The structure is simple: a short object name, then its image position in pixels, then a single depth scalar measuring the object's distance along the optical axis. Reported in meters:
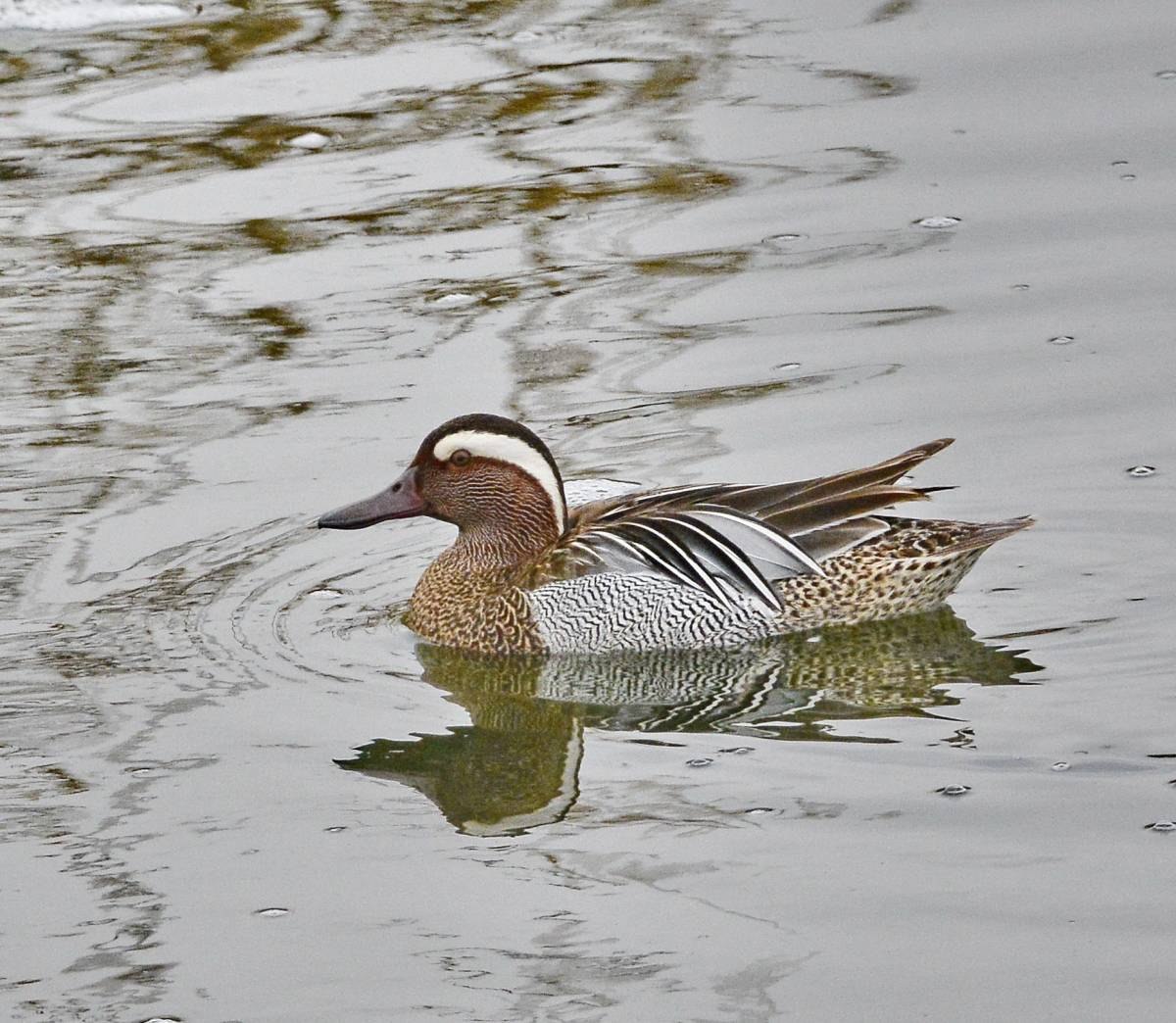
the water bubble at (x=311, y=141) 22.94
